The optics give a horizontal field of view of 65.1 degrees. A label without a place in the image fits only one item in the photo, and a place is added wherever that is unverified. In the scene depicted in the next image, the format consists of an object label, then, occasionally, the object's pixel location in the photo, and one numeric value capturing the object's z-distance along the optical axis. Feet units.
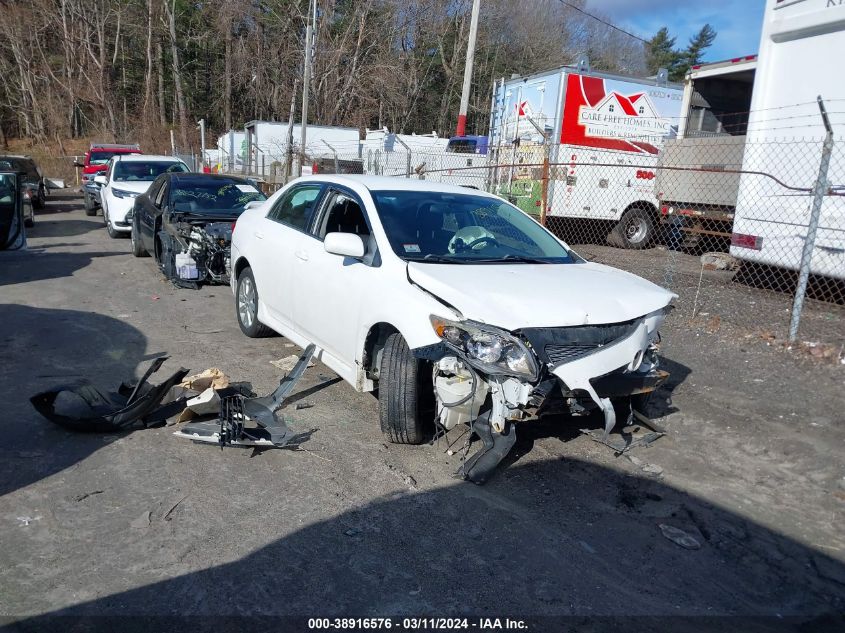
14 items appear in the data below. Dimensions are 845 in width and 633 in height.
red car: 63.26
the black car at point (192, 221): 29.89
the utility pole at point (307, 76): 72.69
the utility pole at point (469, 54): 72.54
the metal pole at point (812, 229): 20.61
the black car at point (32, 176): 66.33
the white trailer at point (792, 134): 24.81
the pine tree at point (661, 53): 178.60
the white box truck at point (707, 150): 38.17
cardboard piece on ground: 16.79
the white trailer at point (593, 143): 44.86
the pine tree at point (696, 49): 201.53
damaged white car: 12.48
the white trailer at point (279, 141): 98.85
